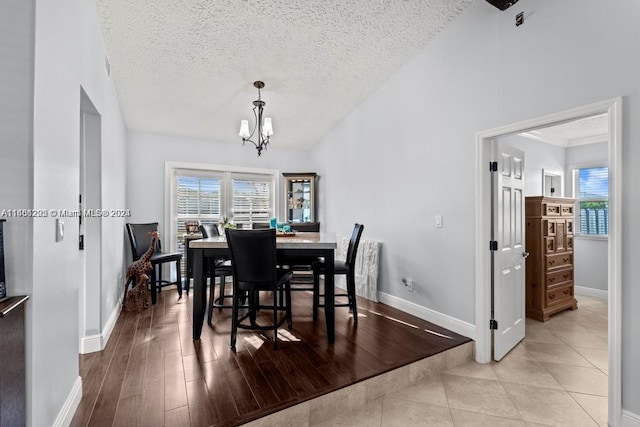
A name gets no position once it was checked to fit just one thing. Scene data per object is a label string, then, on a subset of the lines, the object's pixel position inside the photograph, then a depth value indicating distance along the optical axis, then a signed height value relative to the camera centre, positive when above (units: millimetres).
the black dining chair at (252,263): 2346 -388
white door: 2617 -343
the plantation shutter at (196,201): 4734 +244
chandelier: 3268 +977
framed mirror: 4685 +489
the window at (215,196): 4688 +339
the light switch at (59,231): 1496 -74
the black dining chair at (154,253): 3729 -469
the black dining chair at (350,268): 2963 -537
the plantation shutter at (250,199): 5180 +300
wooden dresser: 3562 -569
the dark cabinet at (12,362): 1073 -565
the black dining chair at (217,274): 2896 -570
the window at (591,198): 4500 +247
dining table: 2594 -369
